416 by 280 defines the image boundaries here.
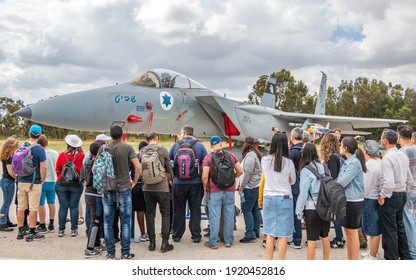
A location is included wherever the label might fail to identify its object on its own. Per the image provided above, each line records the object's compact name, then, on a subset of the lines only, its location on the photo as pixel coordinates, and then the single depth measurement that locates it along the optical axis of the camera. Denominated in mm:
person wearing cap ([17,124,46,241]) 4816
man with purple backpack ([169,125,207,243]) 4801
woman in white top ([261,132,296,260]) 3748
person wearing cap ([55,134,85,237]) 5016
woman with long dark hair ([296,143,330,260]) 3564
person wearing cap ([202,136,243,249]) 4693
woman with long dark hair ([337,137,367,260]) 3805
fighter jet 6656
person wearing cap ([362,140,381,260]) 4062
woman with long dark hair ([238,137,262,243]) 4926
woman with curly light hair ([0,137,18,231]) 5199
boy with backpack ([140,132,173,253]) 4430
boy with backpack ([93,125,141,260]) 4121
